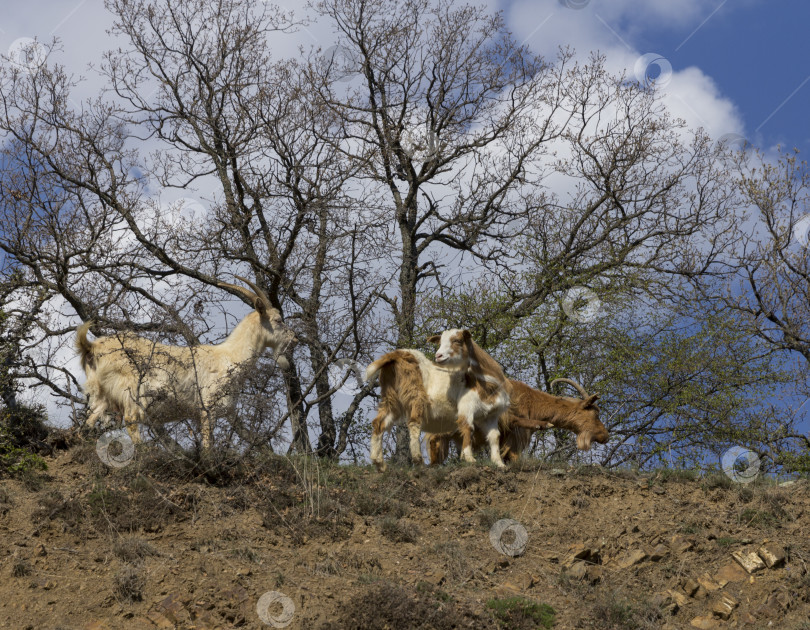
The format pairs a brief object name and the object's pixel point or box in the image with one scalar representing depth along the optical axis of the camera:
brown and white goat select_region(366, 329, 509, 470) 13.14
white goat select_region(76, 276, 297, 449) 12.12
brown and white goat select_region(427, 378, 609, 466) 14.15
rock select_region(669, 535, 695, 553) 10.20
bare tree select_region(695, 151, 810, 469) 20.61
